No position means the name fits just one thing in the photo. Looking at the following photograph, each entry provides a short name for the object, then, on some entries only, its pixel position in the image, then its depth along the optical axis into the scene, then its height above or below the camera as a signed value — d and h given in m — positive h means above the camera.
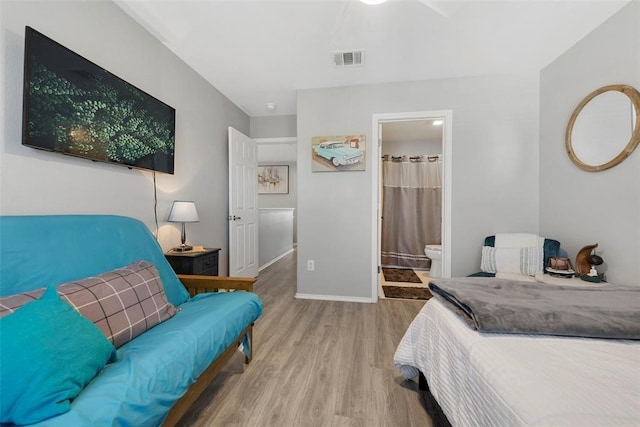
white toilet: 3.69 -0.71
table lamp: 2.11 -0.03
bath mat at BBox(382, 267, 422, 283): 3.67 -1.01
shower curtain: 4.47 +0.06
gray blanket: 0.84 -0.37
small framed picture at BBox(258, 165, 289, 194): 6.92 +0.88
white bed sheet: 0.54 -0.43
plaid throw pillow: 0.98 -0.40
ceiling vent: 2.25 +1.44
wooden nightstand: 2.04 -0.43
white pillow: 2.18 -0.44
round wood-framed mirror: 1.64 +0.62
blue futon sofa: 0.69 -0.48
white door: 3.13 +0.07
